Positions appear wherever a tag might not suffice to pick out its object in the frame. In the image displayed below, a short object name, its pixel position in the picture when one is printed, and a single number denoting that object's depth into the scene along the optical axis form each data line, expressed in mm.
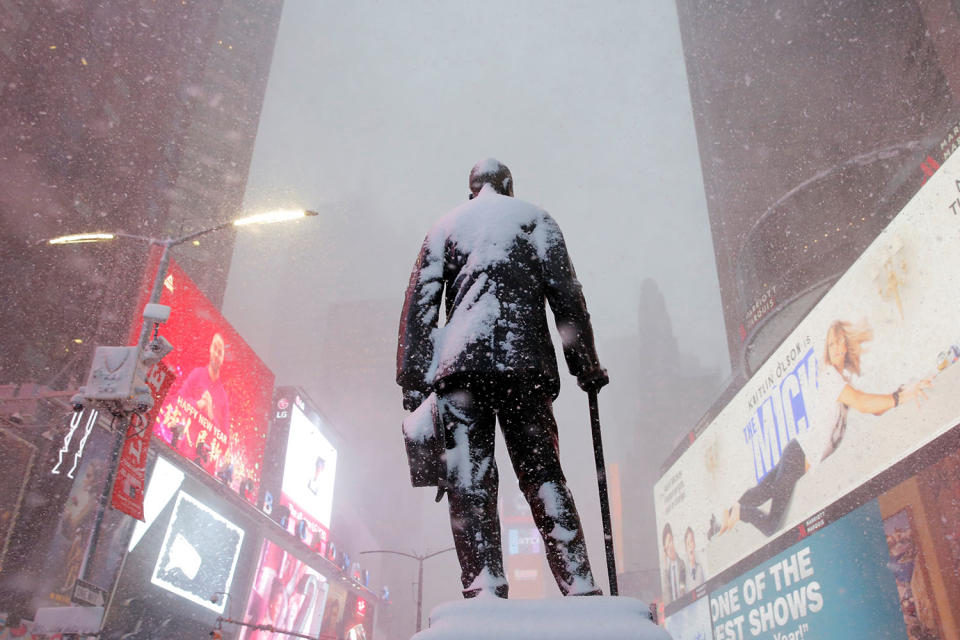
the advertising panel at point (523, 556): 121062
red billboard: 25953
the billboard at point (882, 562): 14297
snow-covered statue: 3184
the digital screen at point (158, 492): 24016
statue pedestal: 2342
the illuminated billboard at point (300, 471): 37438
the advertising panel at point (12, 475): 19125
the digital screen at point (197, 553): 25672
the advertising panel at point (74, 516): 18859
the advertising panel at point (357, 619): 49188
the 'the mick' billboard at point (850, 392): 13078
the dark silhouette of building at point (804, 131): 27219
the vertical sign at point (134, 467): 8586
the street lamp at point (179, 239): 10742
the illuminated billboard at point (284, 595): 32469
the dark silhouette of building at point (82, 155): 23219
